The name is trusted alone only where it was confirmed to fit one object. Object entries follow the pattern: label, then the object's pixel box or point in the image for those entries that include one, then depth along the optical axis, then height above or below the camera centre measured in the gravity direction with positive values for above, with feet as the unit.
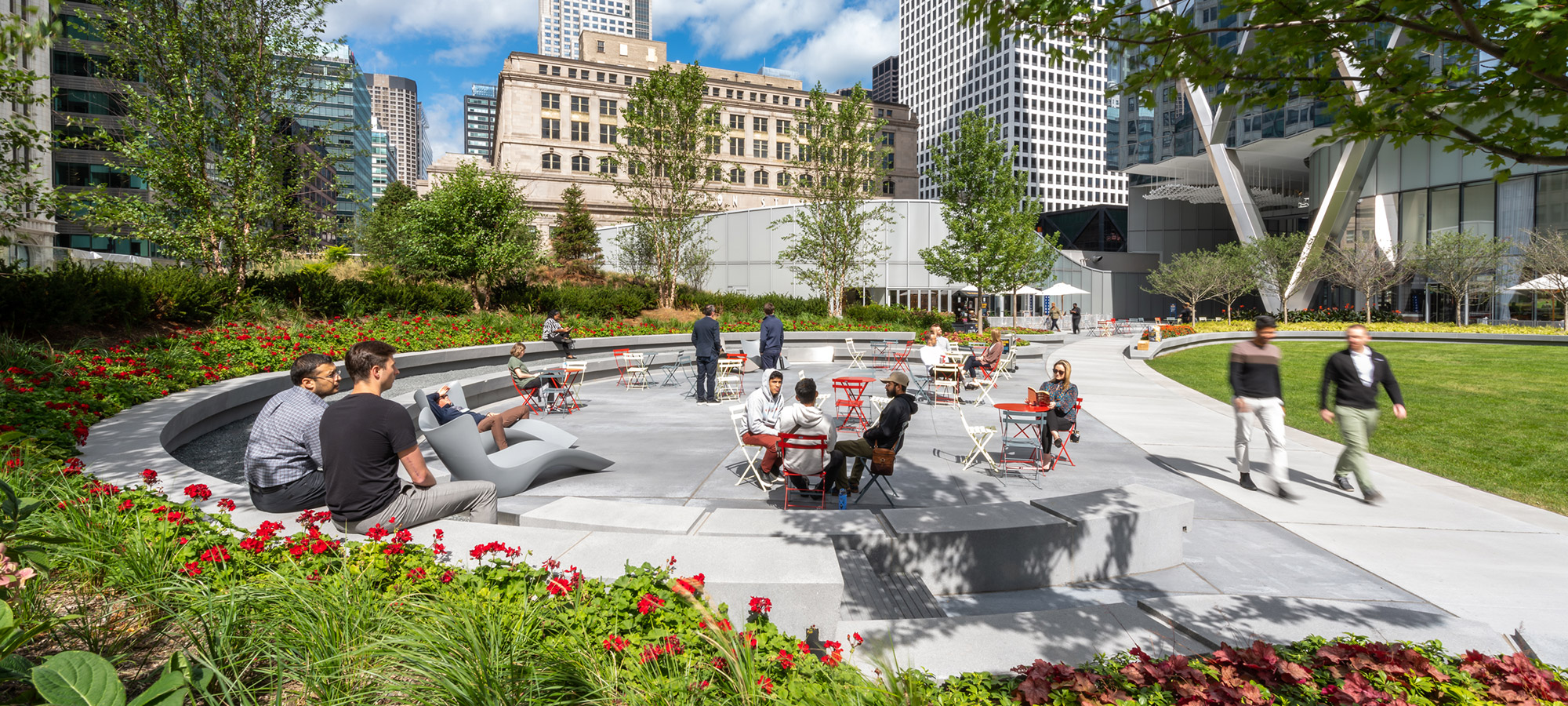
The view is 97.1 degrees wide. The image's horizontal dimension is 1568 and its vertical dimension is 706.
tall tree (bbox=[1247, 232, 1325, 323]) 137.59 +11.88
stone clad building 245.65 +75.55
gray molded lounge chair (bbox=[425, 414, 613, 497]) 20.86 -4.37
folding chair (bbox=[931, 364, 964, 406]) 40.75 -3.22
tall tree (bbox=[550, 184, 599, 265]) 150.00 +19.99
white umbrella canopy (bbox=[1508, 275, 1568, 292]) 99.25 +5.66
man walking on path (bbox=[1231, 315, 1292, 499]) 24.56 -2.33
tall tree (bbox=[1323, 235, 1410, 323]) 124.16 +10.03
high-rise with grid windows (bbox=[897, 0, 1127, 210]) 473.67 +156.69
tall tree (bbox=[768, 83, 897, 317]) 95.04 +20.41
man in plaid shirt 15.75 -2.89
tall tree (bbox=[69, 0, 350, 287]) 42.80 +13.30
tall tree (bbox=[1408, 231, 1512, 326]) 111.55 +10.08
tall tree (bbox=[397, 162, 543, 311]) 69.46 +9.84
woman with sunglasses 27.40 -3.25
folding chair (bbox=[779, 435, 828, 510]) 20.33 -3.49
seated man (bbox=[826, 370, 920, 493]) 21.83 -3.64
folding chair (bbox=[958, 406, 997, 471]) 26.14 -4.45
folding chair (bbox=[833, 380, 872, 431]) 34.12 -4.60
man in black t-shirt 14.74 -2.86
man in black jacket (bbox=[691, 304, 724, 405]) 41.93 -1.27
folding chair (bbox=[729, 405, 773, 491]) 23.44 -5.12
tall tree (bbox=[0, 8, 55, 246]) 27.96 +8.05
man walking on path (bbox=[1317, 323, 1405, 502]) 23.29 -2.52
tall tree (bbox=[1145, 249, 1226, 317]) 138.82 +9.59
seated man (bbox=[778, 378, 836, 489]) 21.04 -3.05
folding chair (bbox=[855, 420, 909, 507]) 22.80 -5.43
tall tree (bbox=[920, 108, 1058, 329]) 82.38 +13.52
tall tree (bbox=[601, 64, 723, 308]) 94.73 +24.47
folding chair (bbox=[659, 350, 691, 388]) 53.26 -3.63
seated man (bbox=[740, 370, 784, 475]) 24.04 -3.10
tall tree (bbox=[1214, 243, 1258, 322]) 139.64 +10.62
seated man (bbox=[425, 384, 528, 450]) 23.84 -3.30
